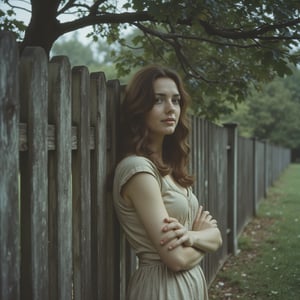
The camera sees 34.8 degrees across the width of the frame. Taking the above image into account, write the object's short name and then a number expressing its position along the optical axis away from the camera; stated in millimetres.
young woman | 2312
